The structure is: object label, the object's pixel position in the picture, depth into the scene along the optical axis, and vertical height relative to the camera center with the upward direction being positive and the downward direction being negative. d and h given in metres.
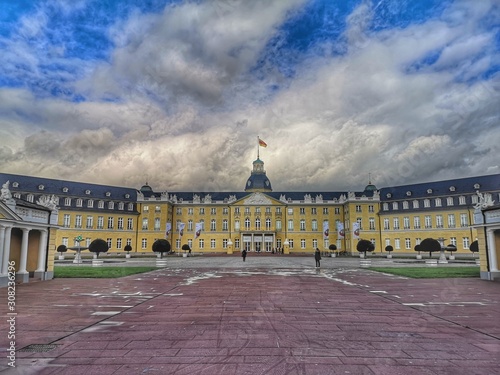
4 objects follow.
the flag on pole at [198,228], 51.00 +1.18
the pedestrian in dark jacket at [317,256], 29.94 -1.73
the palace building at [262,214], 64.12 +4.63
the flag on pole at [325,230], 51.86 +0.86
